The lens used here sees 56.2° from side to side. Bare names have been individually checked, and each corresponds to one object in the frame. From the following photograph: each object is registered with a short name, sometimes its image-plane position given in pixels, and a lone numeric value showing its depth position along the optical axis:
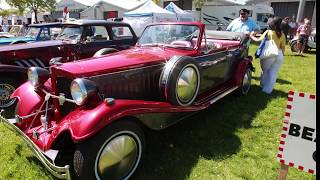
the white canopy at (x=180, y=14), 20.23
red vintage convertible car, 2.93
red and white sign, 2.26
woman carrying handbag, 6.09
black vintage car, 5.60
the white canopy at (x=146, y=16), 18.09
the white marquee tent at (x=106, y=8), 24.19
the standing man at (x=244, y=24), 7.59
